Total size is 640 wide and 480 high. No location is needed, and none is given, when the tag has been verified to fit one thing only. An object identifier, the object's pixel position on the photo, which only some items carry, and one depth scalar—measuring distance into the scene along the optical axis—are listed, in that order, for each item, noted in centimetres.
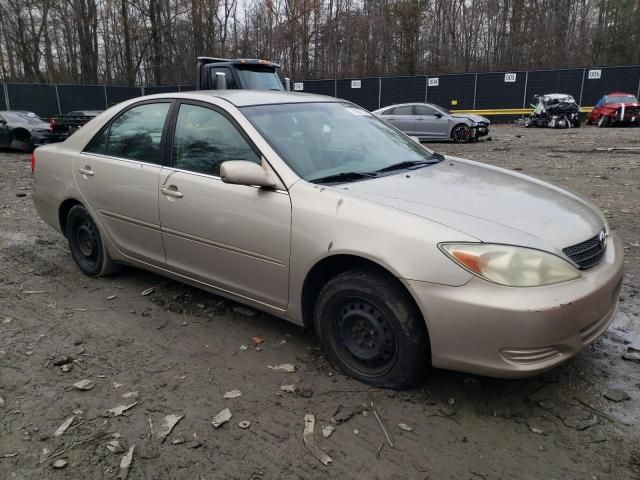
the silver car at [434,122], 1767
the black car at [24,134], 1533
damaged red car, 2170
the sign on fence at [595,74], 2695
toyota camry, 249
